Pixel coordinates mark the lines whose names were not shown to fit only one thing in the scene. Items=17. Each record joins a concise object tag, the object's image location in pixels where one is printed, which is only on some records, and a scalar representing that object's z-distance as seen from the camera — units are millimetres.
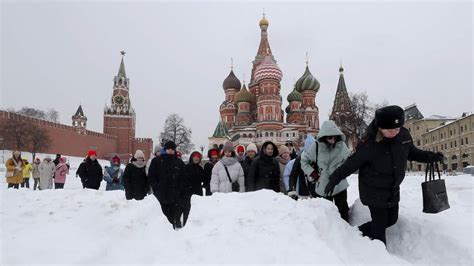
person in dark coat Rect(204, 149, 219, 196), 7250
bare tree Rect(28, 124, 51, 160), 42625
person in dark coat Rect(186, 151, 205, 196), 6727
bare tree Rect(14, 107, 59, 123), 74919
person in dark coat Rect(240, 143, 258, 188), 6996
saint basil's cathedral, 50125
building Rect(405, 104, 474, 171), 46562
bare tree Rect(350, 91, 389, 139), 38625
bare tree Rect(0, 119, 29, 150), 40406
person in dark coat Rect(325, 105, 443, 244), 3793
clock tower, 68688
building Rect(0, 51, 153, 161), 55406
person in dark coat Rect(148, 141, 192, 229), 5359
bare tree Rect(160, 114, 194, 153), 54572
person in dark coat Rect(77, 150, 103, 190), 9172
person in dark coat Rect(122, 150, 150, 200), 7285
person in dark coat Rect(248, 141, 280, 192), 6230
